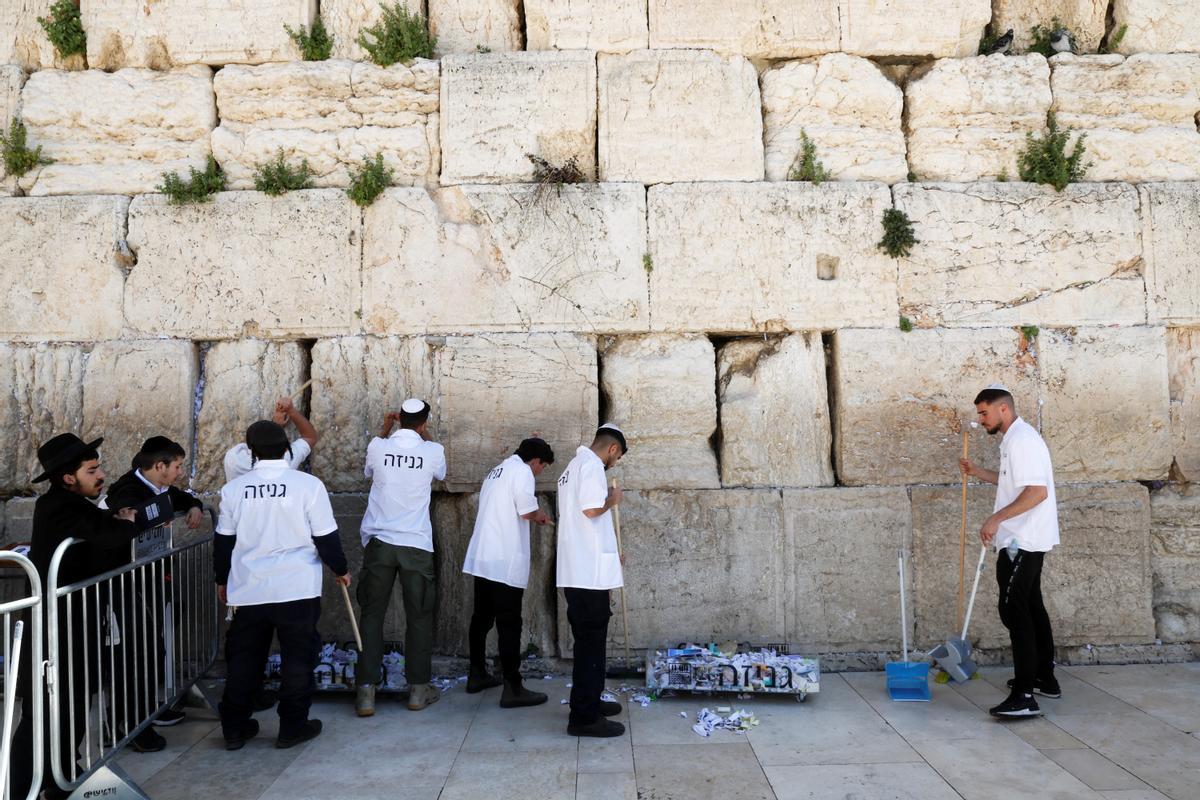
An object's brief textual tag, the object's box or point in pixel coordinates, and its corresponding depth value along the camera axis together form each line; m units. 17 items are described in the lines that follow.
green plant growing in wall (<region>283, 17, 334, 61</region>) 5.91
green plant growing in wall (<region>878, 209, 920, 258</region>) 5.73
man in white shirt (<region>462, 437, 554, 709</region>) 4.85
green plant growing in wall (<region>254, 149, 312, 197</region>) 5.77
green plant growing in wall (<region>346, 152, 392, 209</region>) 5.73
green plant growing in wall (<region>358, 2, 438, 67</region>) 5.83
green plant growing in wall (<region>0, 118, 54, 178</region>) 5.83
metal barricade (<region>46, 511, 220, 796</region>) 3.43
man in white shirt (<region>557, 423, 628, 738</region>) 4.37
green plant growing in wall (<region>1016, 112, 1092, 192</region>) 5.80
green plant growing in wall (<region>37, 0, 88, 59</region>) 5.94
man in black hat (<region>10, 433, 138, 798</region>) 3.53
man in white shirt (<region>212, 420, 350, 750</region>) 4.24
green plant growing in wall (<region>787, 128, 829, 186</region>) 5.83
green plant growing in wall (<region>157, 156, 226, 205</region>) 5.76
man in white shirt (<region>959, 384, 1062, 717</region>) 4.52
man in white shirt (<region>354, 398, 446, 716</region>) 4.87
